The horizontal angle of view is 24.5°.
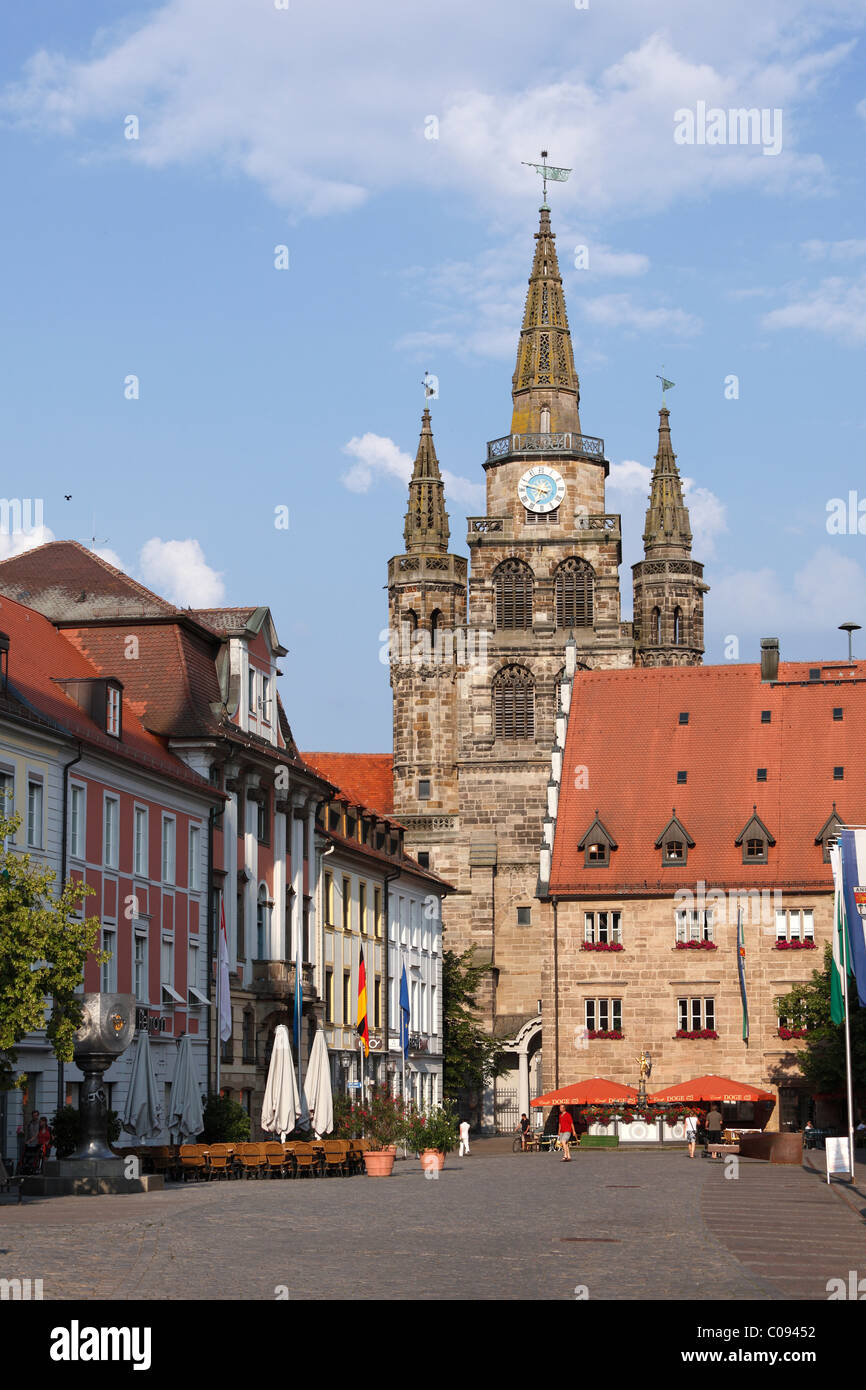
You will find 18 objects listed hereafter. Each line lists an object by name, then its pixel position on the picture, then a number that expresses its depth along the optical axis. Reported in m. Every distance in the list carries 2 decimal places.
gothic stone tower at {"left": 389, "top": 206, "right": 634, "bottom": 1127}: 93.62
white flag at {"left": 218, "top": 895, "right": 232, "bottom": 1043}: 48.39
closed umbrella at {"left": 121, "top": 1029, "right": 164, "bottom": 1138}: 38.31
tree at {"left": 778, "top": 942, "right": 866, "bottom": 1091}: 61.12
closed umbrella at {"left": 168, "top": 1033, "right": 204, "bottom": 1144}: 40.91
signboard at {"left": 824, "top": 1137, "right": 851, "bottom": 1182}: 36.00
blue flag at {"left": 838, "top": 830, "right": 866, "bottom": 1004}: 37.47
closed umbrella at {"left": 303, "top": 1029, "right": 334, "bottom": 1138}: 42.81
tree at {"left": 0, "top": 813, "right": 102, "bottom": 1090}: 29.34
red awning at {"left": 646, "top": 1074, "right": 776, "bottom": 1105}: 57.47
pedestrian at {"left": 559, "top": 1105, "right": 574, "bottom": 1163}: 50.62
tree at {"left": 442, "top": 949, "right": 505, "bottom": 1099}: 81.12
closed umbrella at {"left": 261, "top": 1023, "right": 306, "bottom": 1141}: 42.00
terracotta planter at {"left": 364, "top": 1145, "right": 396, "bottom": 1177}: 39.75
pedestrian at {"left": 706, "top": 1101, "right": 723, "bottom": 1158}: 55.43
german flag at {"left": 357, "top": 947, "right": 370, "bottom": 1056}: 53.19
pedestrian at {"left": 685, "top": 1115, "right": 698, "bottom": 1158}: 52.34
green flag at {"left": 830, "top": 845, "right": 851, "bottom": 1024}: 42.59
